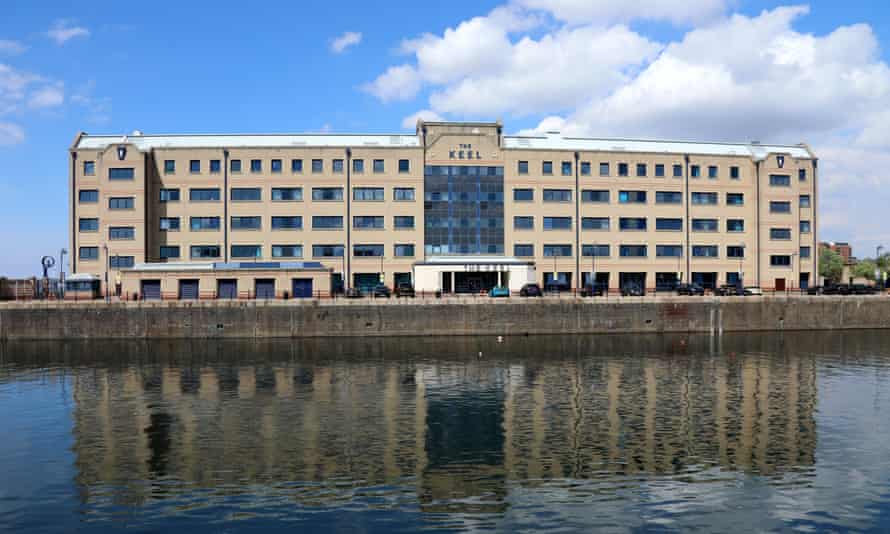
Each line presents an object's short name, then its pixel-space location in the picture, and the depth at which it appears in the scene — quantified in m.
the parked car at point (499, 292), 81.00
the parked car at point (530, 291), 81.62
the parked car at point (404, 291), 81.88
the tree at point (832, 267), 161.25
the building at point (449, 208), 91.56
